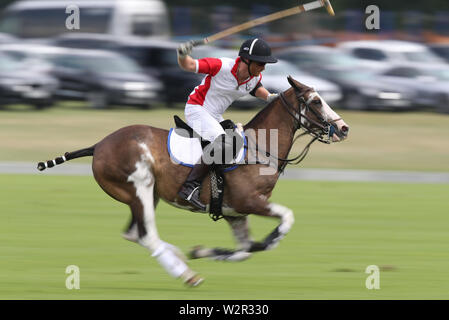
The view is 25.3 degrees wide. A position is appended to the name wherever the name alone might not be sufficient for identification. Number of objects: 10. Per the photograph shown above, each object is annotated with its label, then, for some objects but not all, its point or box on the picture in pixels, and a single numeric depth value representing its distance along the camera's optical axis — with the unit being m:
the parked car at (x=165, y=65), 31.53
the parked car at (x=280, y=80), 30.06
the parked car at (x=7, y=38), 38.00
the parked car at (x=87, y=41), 35.50
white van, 38.66
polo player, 9.41
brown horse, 9.45
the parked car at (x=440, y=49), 37.71
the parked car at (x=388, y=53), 34.84
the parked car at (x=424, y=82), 30.94
